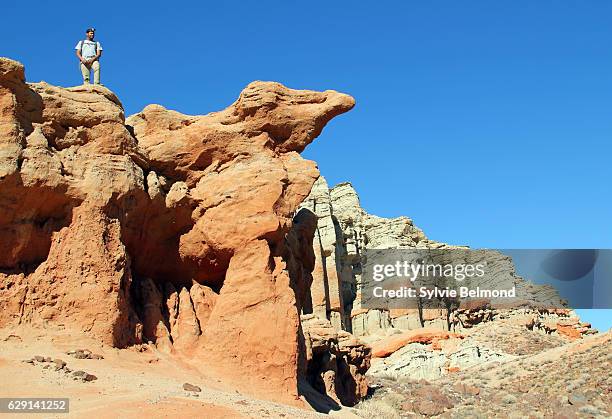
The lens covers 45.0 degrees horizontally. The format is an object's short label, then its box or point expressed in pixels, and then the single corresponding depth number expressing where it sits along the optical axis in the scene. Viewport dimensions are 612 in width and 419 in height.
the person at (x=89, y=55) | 19.34
